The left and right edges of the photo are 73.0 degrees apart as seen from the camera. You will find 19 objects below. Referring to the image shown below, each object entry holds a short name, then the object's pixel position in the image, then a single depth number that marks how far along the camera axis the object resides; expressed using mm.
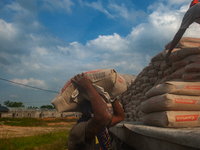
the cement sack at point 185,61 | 1918
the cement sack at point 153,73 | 2930
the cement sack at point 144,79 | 3228
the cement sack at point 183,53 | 2014
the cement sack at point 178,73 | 1980
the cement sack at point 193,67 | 1730
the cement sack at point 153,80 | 2908
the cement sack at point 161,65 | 2504
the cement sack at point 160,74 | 2615
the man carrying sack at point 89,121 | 877
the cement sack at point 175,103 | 1414
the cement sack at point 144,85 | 3165
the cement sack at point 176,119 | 1315
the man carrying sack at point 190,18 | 1772
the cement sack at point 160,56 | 2626
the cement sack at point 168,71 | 2394
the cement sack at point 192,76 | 1674
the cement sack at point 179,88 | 1498
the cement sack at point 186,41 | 2491
